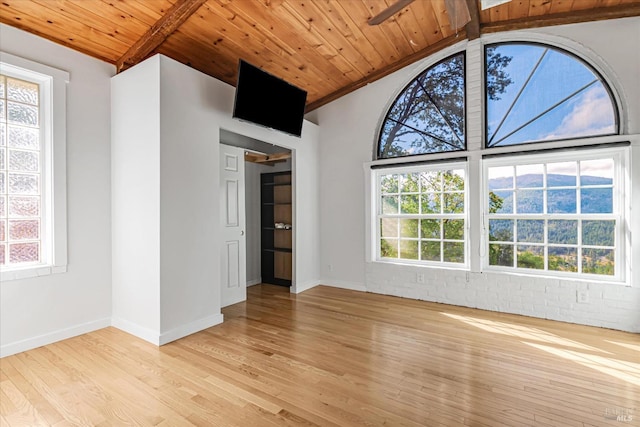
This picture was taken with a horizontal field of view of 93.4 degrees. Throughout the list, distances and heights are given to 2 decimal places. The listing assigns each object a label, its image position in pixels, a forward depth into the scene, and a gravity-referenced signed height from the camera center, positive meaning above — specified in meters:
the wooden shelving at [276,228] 5.08 -0.23
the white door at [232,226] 4.07 -0.15
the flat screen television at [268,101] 3.39 +1.42
